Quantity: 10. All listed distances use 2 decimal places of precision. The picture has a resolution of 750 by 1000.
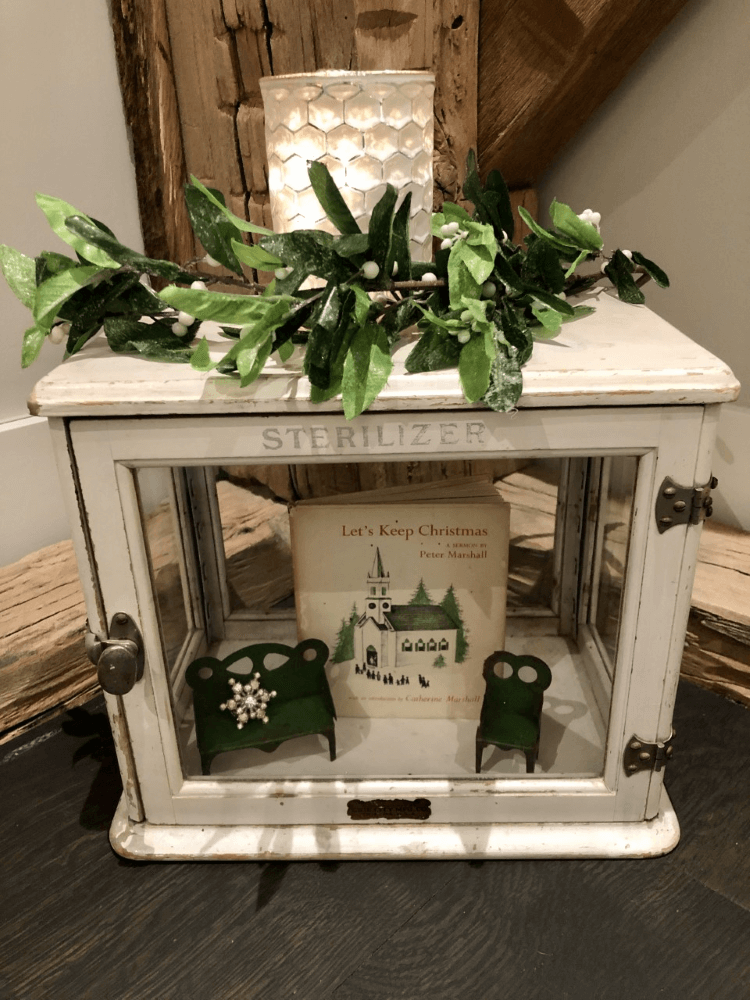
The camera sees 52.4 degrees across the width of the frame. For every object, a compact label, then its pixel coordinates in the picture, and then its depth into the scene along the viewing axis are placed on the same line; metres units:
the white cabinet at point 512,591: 0.57
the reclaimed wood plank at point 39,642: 0.88
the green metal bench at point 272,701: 0.76
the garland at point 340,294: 0.54
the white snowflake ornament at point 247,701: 0.77
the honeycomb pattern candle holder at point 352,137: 0.66
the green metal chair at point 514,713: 0.75
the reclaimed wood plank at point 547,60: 0.83
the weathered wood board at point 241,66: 0.83
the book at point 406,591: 0.76
